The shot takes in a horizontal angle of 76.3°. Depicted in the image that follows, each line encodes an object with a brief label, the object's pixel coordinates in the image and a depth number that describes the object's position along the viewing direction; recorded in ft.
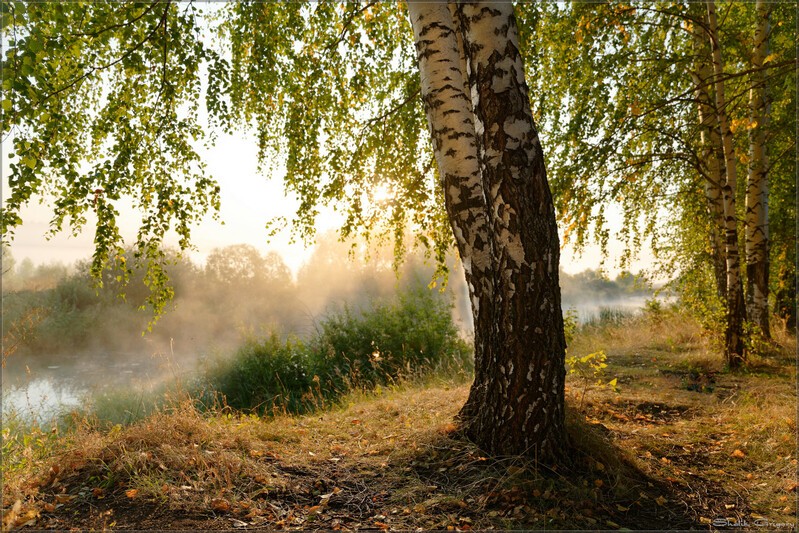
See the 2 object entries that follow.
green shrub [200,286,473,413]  30.19
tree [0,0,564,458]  10.22
